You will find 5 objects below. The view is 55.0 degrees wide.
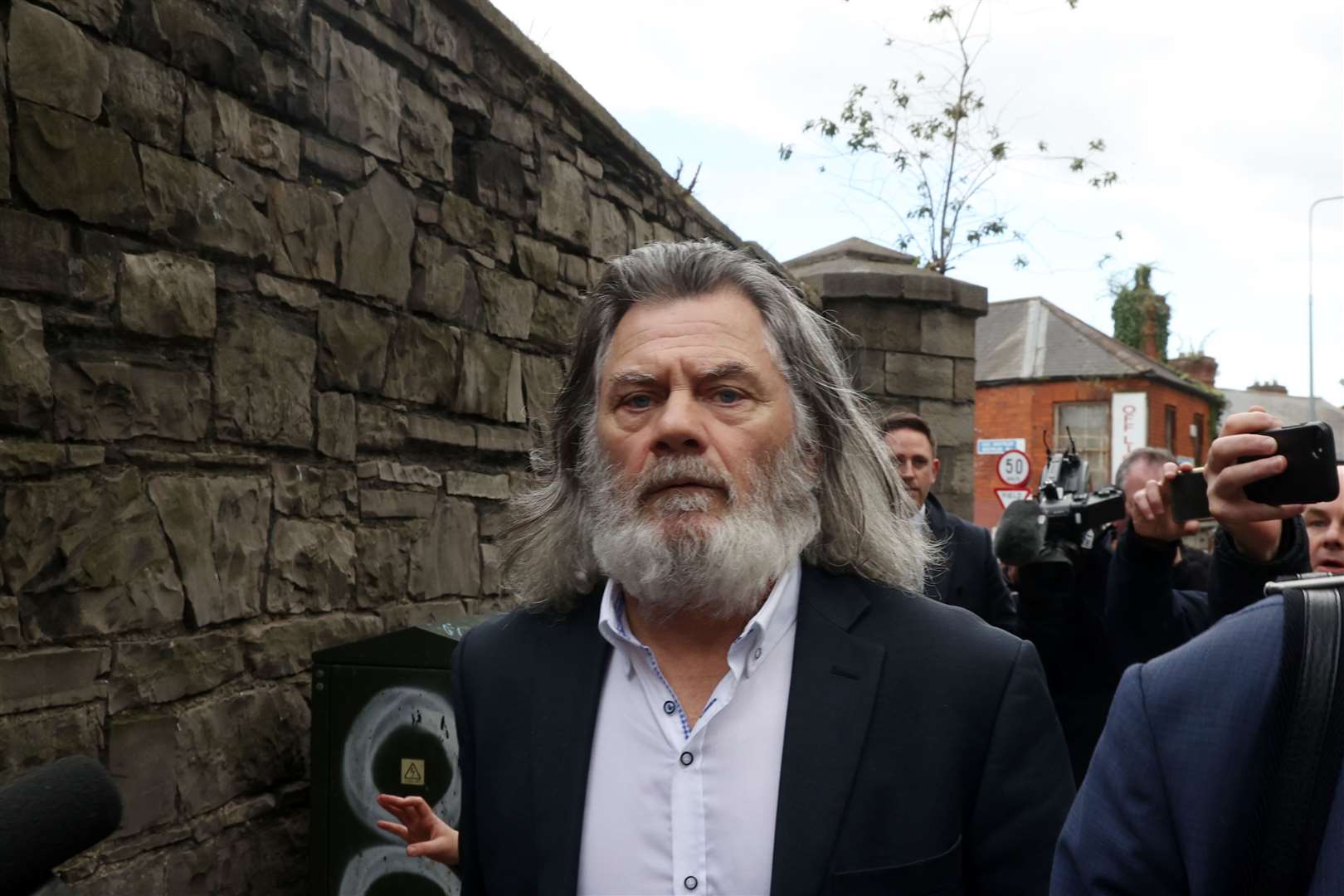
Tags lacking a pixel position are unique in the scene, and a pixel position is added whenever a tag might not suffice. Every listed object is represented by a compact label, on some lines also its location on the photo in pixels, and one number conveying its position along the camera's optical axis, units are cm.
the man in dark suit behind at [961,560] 482
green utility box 352
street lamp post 3073
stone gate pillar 918
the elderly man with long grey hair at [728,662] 188
